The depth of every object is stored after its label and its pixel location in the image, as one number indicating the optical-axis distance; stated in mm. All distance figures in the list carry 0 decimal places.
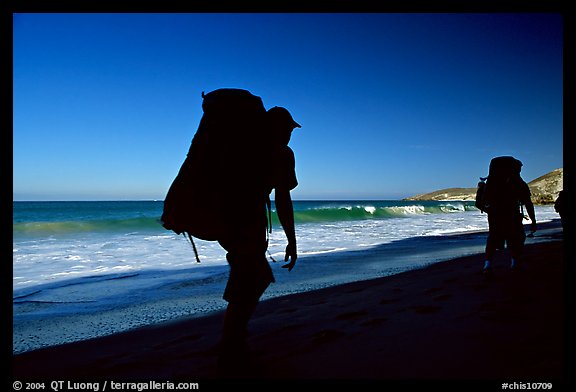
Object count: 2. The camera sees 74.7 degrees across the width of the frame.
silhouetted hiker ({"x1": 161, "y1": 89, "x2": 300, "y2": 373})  2326
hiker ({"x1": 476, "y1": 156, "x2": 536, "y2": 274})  5480
